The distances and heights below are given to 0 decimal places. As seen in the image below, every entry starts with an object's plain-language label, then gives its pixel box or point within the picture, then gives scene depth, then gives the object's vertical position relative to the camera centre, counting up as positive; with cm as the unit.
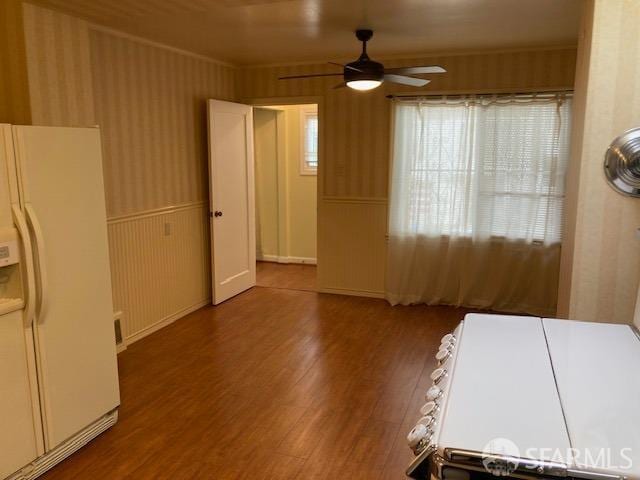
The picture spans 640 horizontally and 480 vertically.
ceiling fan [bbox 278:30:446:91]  351 +59
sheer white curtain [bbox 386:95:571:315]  468 -39
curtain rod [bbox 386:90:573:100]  455 +60
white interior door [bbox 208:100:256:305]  504 -40
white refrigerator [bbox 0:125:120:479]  229 -68
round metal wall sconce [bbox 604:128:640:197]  219 -1
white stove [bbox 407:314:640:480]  119 -65
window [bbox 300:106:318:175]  678 +23
